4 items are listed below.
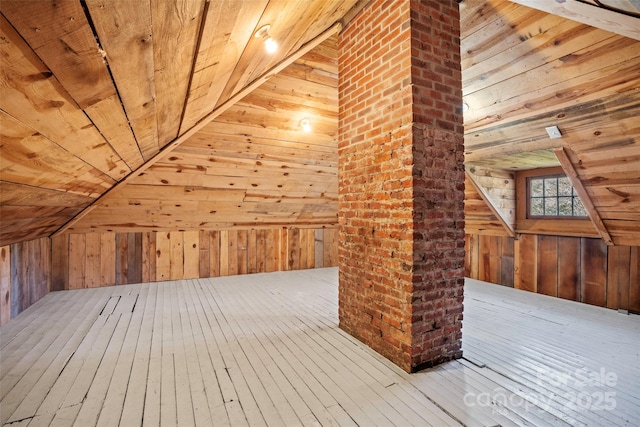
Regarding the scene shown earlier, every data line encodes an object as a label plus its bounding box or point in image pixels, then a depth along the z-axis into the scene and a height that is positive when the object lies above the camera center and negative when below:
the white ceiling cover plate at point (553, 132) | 2.75 +0.72
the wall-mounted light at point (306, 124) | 3.66 +1.03
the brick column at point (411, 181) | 2.05 +0.22
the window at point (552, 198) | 3.95 +0.18
